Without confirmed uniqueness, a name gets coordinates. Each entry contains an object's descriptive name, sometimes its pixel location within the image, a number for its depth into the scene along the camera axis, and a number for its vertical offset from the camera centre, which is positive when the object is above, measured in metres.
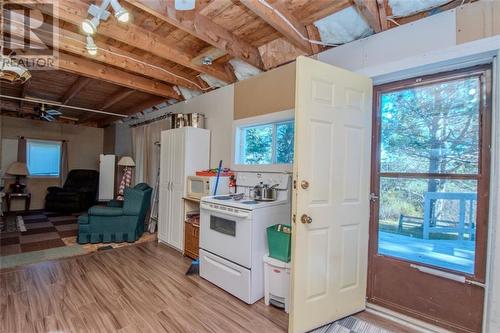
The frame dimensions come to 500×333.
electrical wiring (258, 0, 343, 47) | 2.11 +1.35
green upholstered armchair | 3.86 -0.93
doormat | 2.00 -1.30
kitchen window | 2.97 +0.31
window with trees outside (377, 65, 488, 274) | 1.92 +0.02
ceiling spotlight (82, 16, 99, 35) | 2.10 +1.17
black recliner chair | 6.16 -0.82
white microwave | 3.23 -0.28
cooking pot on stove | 2.71 -0.28
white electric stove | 2.34 -0.72
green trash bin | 2.24 -0.68
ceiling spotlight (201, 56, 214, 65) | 3.11 +1.34
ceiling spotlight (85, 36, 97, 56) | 2.44 +1.17
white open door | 1.89 -0.21
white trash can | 2.24 -1.06
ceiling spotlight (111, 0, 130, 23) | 1.91 +1.18
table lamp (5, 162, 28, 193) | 6.02 -0.31
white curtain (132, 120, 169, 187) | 5.22 +0.28
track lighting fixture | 1.93 +1.21
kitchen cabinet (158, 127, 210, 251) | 3.66 -0.06
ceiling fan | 5.38 +1.10
